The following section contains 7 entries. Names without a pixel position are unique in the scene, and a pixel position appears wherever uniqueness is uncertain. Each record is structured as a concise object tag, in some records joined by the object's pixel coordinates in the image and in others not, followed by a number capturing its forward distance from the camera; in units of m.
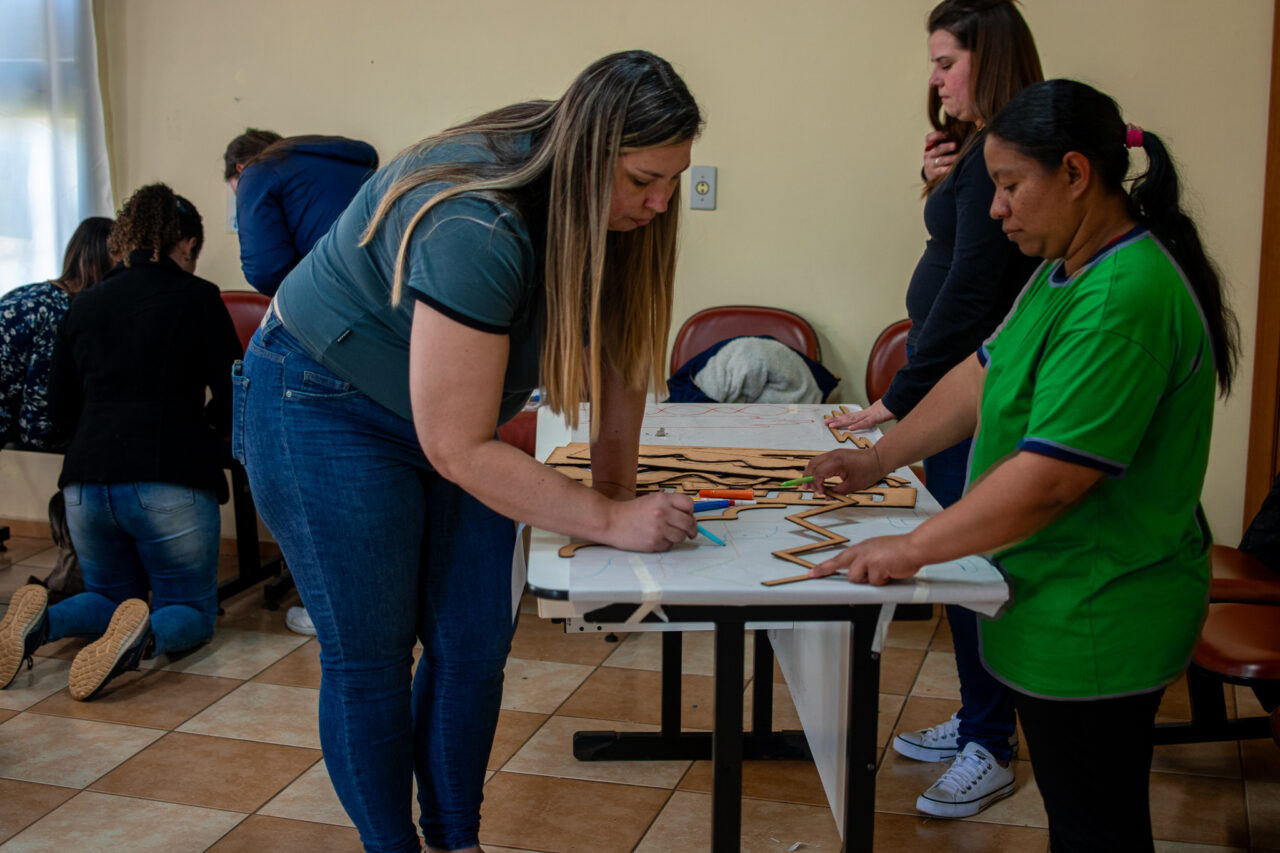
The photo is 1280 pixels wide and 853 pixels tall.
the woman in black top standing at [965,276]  1.86
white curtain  3.65
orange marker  1.51
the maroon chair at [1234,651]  1.79
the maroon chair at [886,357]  3.30
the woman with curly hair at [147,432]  2.70
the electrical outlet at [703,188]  3.46
